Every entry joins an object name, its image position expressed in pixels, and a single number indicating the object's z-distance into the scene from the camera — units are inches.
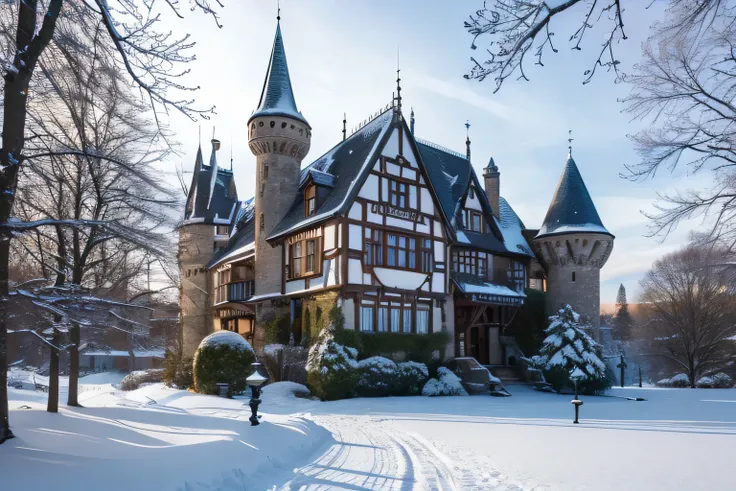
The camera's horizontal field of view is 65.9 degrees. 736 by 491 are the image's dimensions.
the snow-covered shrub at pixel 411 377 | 1012.5
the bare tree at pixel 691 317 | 1651.1
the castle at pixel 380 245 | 1058.1
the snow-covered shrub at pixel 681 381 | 1616.4
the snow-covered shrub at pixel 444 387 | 1021.8
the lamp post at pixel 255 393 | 486.0
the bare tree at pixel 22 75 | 330.3
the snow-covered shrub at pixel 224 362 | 928.9
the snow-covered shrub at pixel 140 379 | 1545.3
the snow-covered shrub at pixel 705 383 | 1427.2
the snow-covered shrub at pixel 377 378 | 973.2
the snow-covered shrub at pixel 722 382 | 1448.1
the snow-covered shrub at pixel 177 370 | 1290.6
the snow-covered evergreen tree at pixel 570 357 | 1131.4
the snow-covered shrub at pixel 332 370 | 933.2
